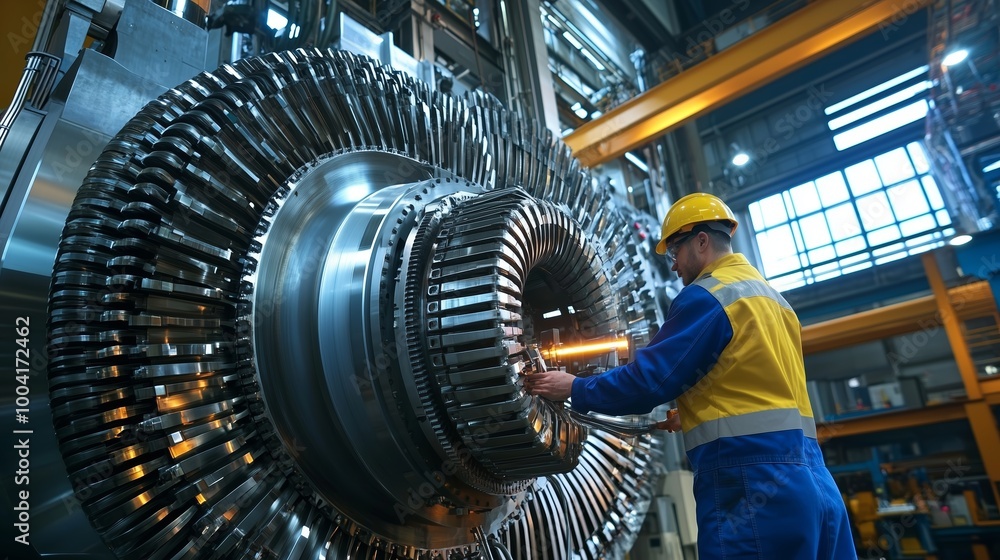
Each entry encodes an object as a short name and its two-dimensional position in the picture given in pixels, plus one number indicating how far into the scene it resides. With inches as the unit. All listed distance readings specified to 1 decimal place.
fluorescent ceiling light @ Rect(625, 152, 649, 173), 259.2
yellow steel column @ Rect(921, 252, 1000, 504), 331.0
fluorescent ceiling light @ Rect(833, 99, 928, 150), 494.0
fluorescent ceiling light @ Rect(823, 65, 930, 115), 495.8
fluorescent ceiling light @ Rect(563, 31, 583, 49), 240.5
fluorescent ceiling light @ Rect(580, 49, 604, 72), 253.1
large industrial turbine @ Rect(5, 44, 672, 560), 51.1
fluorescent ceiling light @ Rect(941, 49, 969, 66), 299.4
